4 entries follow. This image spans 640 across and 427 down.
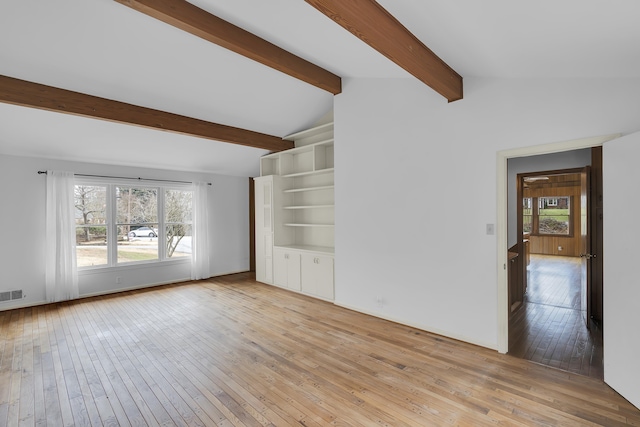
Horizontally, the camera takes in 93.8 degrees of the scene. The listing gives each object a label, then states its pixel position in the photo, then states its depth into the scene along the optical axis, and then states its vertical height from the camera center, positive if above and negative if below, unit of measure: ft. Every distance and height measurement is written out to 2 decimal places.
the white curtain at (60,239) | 15.76 -1.41
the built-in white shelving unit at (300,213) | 16.83 -0.12
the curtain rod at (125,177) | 15.77 +2.14
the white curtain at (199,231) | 20.94 -1.34
